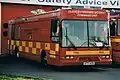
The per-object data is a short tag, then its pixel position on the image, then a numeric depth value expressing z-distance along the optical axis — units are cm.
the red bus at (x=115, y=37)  2084
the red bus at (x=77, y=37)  1845
